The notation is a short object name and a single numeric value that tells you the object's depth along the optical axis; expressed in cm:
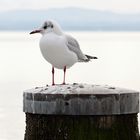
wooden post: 540
